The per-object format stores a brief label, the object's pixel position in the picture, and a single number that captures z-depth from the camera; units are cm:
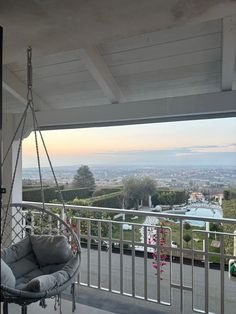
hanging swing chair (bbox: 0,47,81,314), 138
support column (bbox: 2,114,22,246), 293
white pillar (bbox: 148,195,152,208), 256
